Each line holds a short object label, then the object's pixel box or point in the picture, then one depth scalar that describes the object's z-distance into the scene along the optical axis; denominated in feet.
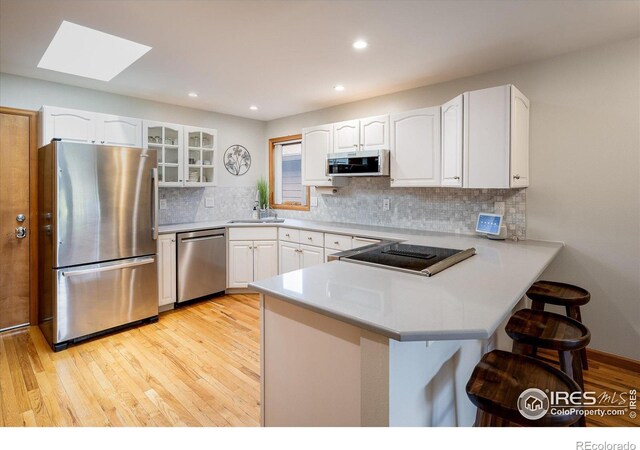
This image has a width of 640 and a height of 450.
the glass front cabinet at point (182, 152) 13.07
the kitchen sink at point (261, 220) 15.39
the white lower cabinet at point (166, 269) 12.13
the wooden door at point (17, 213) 10.72
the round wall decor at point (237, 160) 16.24
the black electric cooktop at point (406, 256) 6.45
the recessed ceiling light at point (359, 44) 8.37
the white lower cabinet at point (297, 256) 12.79
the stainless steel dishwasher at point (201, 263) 12.76
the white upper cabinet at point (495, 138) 8.48
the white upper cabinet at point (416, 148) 10.62
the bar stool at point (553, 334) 5.13
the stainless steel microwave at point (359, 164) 11.57
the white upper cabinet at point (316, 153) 13.51
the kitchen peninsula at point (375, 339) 3.90
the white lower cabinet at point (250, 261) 14.11
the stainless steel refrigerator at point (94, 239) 9.59
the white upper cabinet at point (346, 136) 12.50
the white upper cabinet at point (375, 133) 11.72
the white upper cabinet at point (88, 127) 10.54
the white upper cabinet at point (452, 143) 9.41
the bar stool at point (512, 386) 3.77
